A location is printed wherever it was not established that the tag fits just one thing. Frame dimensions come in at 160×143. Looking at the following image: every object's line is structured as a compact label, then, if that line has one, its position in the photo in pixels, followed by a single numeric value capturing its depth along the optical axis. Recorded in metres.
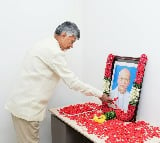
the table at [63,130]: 2.23
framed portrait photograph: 2.08
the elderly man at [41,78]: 2.00
